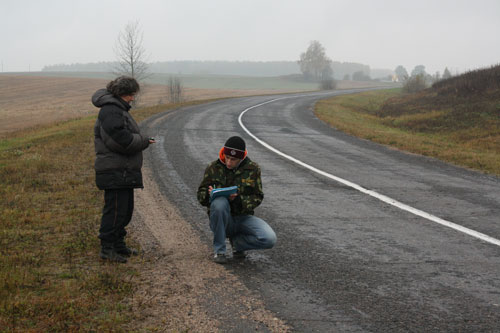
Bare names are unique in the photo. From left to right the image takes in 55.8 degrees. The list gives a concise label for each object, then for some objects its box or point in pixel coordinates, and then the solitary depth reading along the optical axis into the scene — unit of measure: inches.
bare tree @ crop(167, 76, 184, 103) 2015.0
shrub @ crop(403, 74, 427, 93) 1872.5
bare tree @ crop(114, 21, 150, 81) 1548.5
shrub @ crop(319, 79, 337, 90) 3031.5
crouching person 204.7
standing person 197.9
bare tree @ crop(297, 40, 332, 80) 5088.6
